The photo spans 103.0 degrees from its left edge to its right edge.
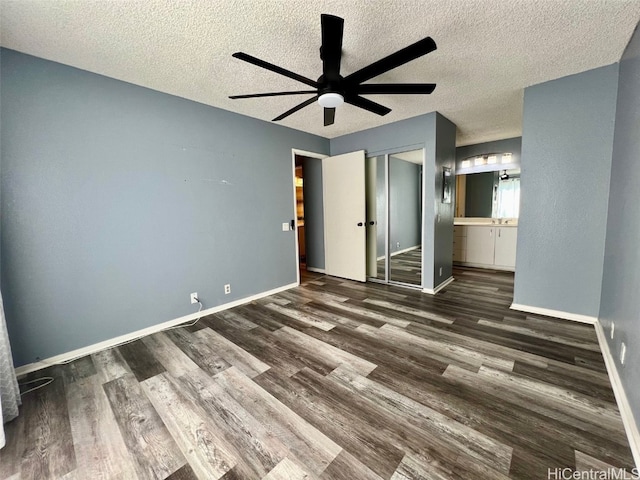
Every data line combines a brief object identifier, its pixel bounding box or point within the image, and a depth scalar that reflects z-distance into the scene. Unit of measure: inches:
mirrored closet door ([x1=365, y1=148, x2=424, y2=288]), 165.2
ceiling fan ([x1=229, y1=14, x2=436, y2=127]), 55.6
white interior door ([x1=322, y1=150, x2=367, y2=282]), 164.1
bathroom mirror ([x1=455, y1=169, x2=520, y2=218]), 195.4
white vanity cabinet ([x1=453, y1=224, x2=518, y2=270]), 184.4
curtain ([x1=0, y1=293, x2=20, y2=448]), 60.4
